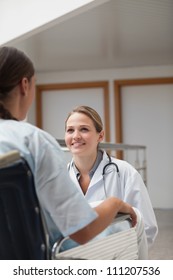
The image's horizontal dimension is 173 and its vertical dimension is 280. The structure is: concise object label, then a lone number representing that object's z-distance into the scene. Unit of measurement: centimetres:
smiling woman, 211
